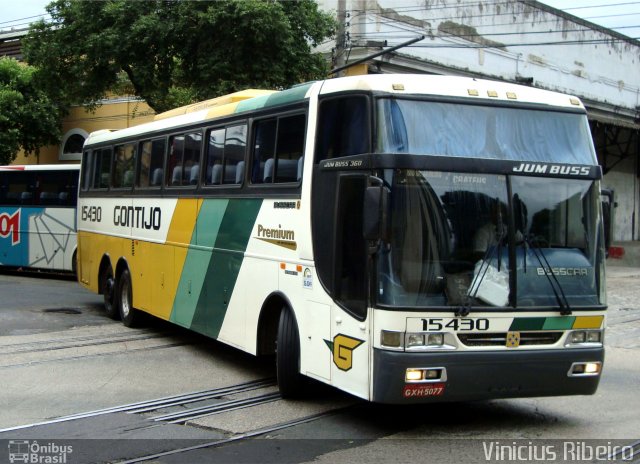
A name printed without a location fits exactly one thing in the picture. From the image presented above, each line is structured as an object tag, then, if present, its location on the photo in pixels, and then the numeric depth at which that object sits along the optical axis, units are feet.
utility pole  76.74
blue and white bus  70.03
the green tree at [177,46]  66.08
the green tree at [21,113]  104.17
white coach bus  21.48
